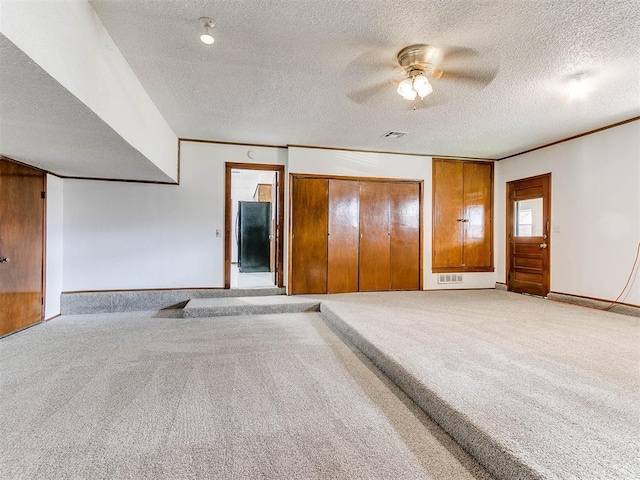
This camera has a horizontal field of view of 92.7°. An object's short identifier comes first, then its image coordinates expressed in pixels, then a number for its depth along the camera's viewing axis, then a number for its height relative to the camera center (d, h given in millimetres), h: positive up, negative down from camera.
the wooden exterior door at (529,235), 4941 +130
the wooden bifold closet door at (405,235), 5480 +112
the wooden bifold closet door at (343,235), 5188 +98
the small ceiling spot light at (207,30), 2105 +1502
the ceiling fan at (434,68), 2439 +1529
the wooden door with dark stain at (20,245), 3359 -90
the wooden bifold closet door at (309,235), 5047 +93
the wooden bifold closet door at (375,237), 5344 +73
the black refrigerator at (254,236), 7355 +97
